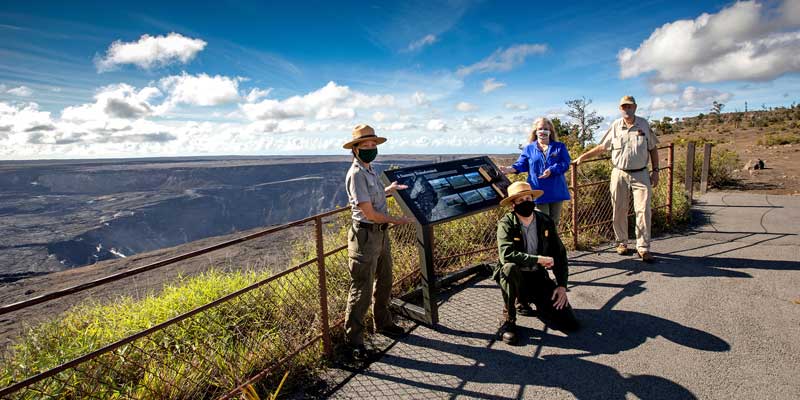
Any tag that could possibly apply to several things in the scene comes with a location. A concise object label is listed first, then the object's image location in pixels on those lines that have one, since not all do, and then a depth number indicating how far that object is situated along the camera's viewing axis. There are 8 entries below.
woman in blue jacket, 4.48
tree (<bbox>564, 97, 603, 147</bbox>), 19.85
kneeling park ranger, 3.45
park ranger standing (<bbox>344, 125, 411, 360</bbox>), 3.09
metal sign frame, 3.57
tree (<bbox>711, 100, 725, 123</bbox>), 49.20
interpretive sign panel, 3.64
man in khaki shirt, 5.08
